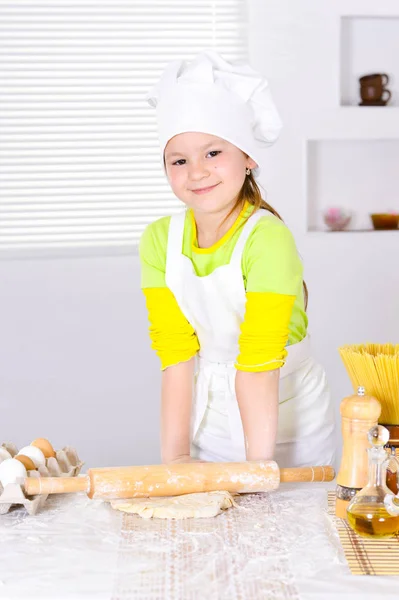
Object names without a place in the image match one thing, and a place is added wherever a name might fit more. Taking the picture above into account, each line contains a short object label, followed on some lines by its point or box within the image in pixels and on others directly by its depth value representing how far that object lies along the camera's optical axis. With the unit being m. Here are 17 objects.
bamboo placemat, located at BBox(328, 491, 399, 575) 1.45
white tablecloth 1.40
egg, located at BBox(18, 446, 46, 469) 1.75
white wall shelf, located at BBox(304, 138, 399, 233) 3.50
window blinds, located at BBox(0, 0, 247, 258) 3.31
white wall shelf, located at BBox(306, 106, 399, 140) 3.33
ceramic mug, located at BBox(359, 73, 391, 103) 3.36
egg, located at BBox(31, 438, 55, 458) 1.79
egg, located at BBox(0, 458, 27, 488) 1.65
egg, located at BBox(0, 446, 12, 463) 1.73
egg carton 1.63
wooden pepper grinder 1.57
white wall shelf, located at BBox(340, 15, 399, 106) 3.46
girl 1.82
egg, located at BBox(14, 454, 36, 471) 1.72
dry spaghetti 1.60
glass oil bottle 1.51
